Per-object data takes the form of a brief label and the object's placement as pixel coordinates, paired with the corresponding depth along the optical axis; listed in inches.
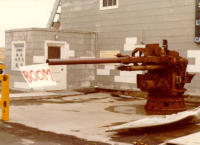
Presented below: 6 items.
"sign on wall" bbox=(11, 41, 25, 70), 633.6
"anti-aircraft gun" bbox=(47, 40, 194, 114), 369.4
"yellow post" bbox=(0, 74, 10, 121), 339.0
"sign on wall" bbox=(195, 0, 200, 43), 534.0
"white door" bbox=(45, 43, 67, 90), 639.8
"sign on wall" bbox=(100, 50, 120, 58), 658.8
